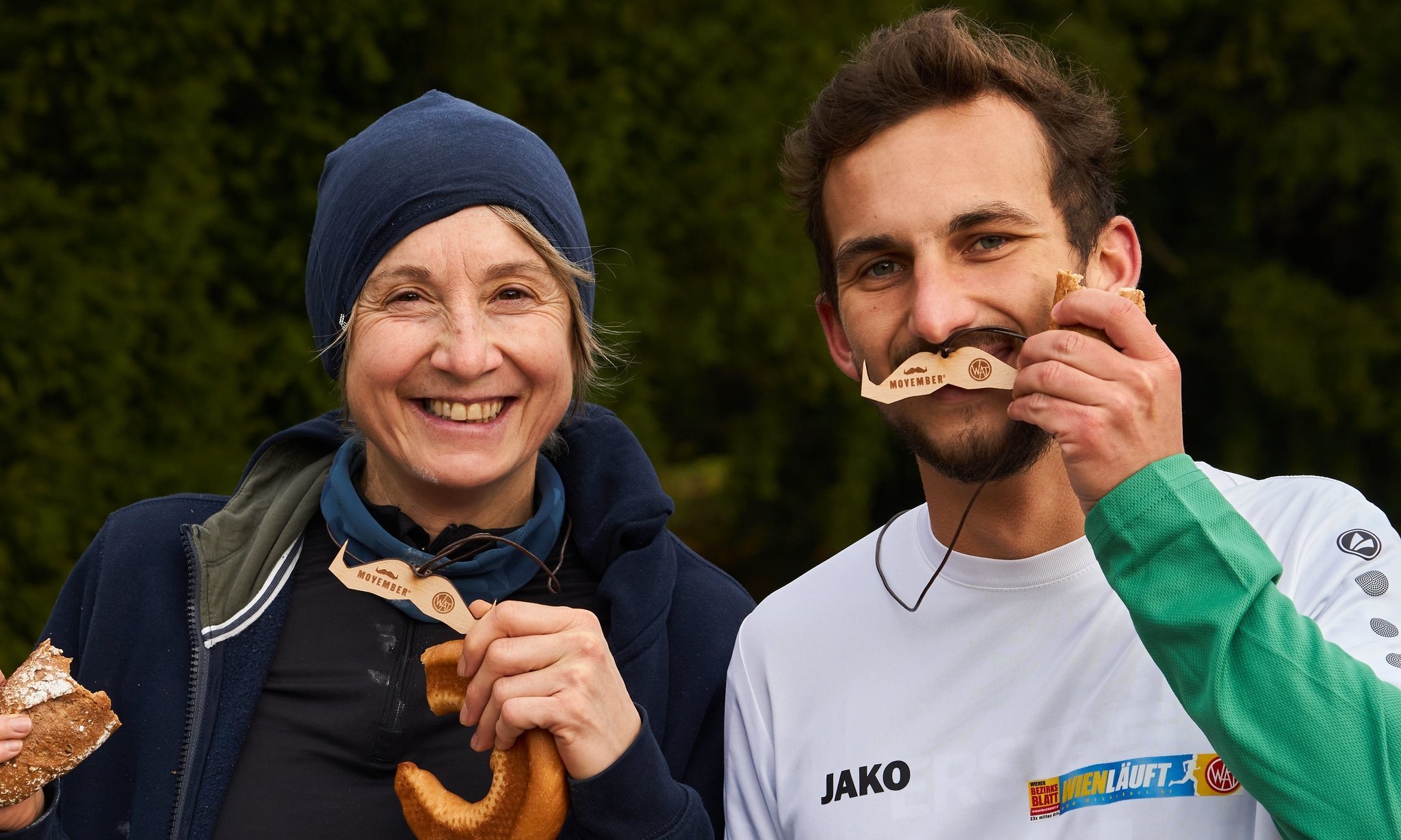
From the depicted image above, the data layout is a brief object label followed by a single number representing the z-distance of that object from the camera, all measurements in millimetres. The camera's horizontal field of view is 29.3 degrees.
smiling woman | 1515
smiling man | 1325
